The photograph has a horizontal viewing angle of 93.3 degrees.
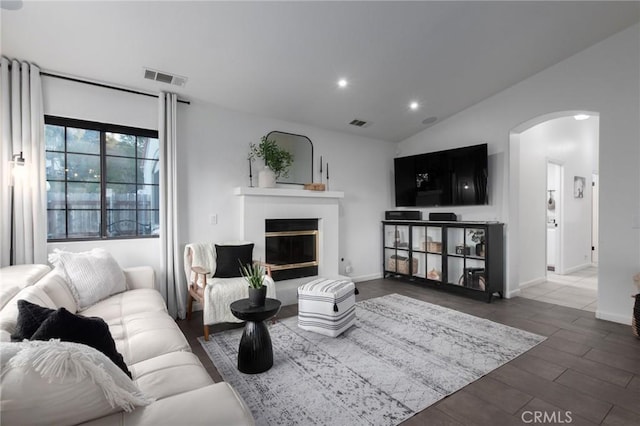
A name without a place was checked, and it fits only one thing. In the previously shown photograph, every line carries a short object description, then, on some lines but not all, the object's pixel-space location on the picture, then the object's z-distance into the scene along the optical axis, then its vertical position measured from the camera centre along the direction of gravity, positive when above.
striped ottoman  2.87 -0.94
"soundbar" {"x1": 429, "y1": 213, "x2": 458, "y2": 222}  4.62 -0.09
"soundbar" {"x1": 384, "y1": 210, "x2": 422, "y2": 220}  5.13 -0.06
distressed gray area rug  1.87 -1.21
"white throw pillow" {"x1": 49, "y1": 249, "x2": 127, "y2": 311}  2.47 -0.54
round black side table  2.26 -0.99
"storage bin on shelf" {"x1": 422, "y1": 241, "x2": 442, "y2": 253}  4.69 -0.56
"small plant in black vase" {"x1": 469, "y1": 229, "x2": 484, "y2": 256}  4.13 -0.38
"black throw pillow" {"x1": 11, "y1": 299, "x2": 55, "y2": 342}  1.24 -0.45
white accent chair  2.91 -0.76
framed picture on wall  5.83 +0.48
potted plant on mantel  4.06 +0.73
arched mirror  4.44 +0.89
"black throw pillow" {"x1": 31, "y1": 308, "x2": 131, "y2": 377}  1.19 -0.49
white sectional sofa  0.82 -0.67
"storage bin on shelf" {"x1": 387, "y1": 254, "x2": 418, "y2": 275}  5.06 -0.92
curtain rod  2.99 +1.37
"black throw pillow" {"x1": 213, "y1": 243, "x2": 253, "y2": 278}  3.41 -0.56
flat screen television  4.38 +0.53
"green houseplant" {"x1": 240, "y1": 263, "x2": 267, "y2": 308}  2.36 -0.62
